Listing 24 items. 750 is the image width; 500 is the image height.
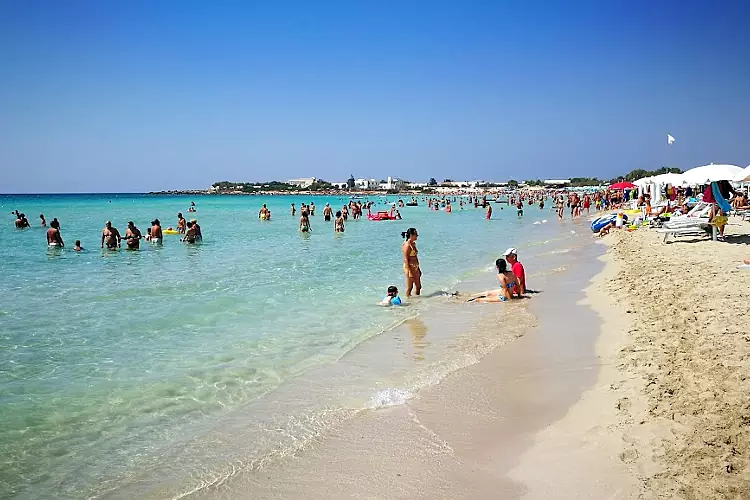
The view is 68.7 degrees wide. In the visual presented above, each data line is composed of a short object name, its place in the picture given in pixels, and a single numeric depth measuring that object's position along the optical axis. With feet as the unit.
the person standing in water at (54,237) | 65.05
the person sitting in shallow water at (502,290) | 32.60
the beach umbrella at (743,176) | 45.70
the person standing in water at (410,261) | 34.53
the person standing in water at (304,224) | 92.53
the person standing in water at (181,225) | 79.77
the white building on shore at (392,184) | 516.49
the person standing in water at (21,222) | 104.88
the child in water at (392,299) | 31.81
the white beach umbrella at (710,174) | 51.44
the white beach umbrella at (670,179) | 64.42
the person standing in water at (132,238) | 62.49
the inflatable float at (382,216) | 130.21
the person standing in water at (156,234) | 68.33
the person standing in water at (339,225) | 92.79
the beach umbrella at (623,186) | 117.91
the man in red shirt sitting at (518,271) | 33.35
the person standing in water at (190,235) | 70.64
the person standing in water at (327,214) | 121.37
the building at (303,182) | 585.79
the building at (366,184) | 545.97
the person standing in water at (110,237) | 62.54
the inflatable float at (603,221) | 78.84
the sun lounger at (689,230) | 47.99
